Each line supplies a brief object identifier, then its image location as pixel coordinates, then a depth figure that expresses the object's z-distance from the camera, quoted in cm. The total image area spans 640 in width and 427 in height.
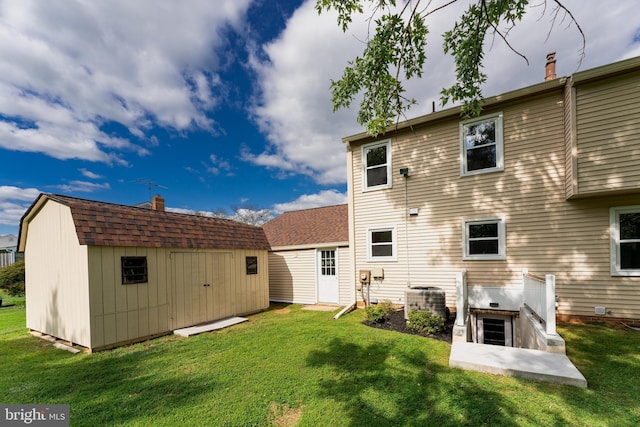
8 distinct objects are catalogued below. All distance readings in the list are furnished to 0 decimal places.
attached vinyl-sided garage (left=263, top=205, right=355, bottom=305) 1034
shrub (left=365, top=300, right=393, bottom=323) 697
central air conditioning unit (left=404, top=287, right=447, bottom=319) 655
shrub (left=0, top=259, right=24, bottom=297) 1264
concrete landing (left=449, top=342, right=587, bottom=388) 350
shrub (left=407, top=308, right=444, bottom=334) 597
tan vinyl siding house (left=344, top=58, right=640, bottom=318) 567
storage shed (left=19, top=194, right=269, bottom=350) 560
